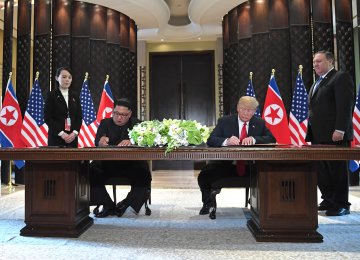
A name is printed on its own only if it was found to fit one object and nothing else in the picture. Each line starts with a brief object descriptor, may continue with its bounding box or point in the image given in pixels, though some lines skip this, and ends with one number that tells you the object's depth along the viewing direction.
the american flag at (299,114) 4.97
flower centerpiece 2.38
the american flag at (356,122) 4.70
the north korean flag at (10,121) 5.20
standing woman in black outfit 3.51
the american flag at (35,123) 5.17
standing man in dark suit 3.08
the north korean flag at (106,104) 5.98
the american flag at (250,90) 5.71
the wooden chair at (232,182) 3.07
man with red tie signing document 3.07
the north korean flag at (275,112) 5.19
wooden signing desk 2.26
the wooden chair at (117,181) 3.19
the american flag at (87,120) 5.63
